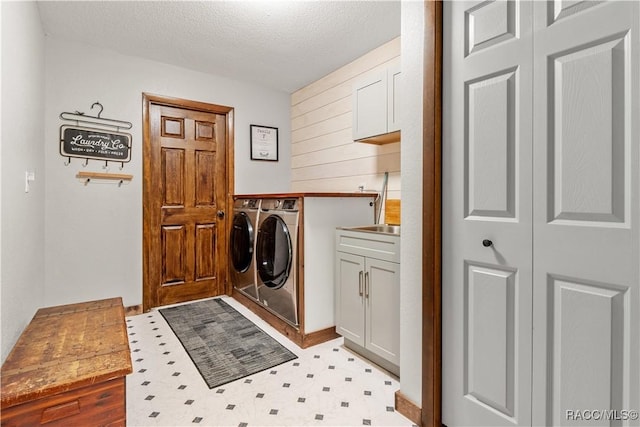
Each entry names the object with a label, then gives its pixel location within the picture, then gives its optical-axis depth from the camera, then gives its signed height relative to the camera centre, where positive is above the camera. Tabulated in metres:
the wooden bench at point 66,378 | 1.21 -0.67
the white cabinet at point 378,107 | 2.43 +0.81
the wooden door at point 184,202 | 3.34 +0.08
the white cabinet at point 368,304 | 2.02 -0.64
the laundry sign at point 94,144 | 2.88 +0.62
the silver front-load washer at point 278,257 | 2.53 -0.39
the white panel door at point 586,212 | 1.03 -0.01
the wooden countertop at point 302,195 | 2.45 +0.12
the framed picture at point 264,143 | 3.95 +0.83
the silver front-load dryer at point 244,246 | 3.17 -0.37
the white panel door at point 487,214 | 1.27 -0.02
